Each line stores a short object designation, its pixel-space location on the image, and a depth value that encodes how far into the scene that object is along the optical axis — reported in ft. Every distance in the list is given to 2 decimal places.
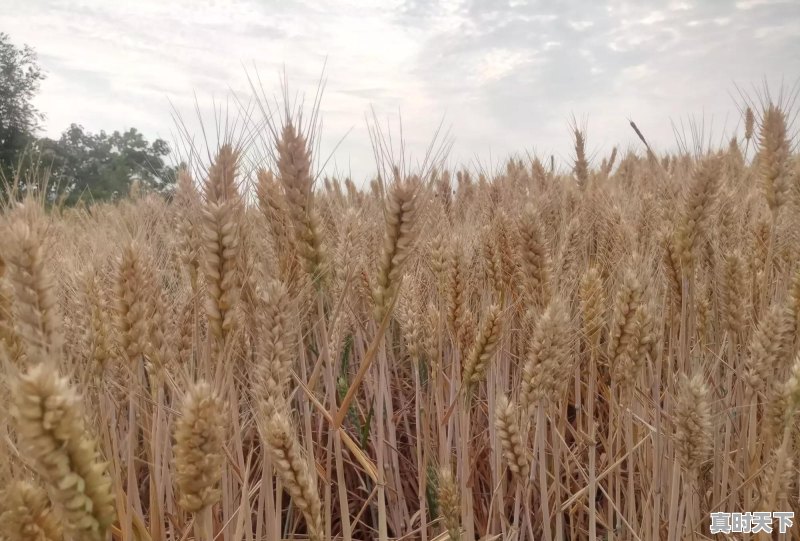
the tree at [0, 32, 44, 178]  91.25
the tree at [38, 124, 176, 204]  93.04
